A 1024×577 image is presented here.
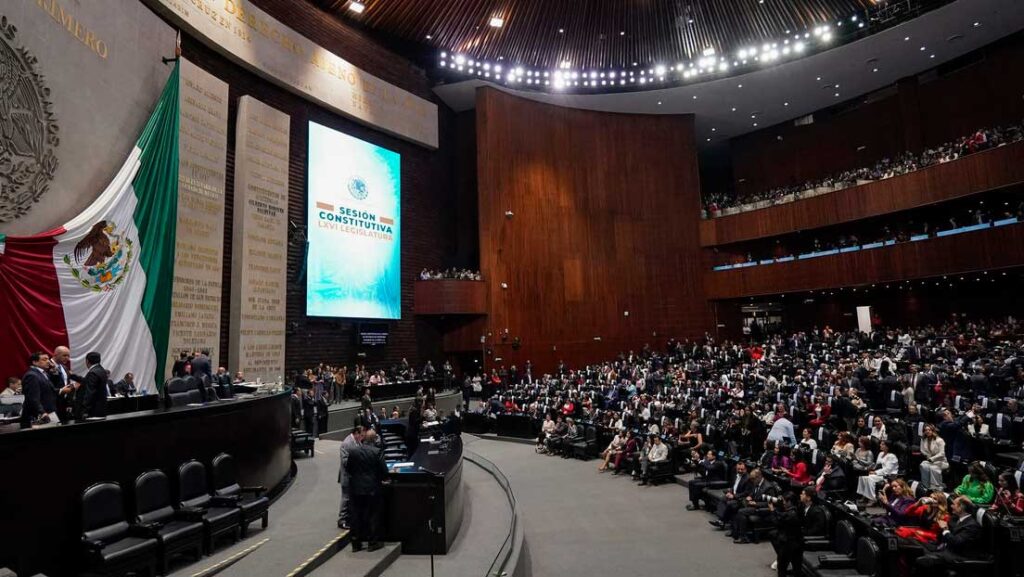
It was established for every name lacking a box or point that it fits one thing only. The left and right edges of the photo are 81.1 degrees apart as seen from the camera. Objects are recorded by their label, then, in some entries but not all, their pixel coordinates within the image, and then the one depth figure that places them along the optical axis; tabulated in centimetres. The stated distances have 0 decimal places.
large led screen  1631
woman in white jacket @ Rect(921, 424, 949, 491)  719
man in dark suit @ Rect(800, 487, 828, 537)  620
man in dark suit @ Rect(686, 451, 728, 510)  855
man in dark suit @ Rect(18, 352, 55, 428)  459
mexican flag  801
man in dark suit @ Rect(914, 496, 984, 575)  508
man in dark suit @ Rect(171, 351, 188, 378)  825
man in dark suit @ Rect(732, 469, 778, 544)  711
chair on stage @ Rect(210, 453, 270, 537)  563
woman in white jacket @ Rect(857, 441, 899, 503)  737
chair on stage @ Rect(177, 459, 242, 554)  513
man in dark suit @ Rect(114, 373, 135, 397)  764
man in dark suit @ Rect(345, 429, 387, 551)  568
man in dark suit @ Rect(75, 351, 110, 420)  495
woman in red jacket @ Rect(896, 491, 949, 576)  549
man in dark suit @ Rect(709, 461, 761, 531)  750
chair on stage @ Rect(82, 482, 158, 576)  425
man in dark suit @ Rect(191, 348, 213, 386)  788
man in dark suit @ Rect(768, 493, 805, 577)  574
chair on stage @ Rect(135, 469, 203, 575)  469
